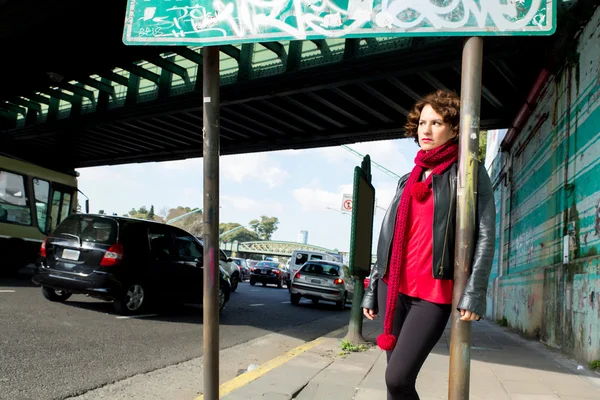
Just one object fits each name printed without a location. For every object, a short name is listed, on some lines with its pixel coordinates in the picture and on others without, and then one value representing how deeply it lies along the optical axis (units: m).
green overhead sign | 2.49
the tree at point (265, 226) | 166.88
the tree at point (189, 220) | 111.78
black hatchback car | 8.72
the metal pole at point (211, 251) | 3.09
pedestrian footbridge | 127.81
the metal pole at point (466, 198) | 2.39
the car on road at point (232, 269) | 19.17
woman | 2.49
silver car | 16.14
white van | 26.81
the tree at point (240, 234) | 158.00
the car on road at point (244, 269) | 36.73
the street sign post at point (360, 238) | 7.39
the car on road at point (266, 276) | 29.14
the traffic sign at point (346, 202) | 22.30
